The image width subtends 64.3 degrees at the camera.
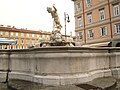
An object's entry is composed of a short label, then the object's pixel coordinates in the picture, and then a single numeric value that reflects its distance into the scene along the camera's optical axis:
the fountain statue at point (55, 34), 5.25
